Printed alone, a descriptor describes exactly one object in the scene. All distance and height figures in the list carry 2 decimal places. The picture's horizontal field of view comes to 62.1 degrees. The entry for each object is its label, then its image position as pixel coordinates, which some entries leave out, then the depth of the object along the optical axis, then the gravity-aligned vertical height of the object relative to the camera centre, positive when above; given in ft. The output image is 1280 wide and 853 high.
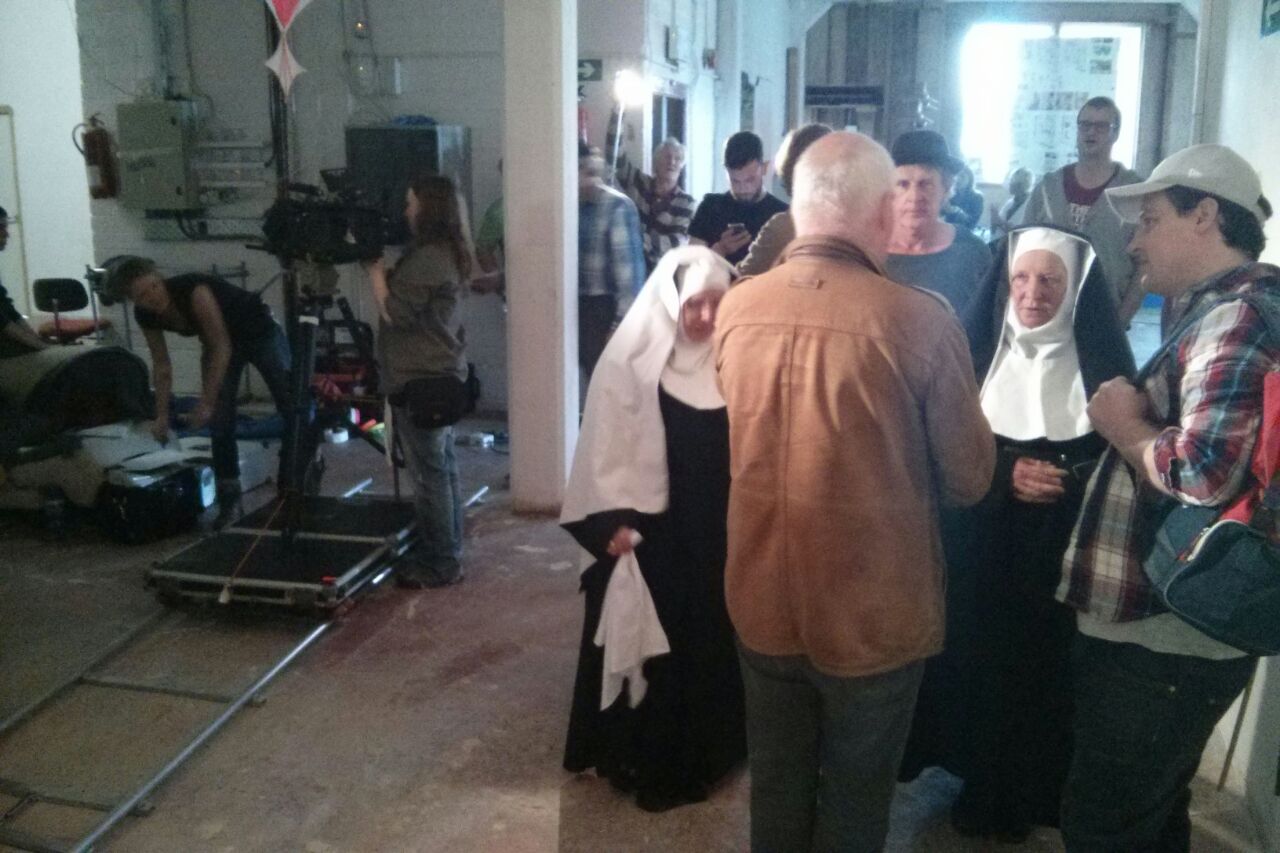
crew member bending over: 14.43 -1.65
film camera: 12.49 -0.11
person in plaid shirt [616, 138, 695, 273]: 19.30 +0.21
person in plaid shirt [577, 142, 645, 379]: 16.30 -0.48
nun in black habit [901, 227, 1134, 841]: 7.04 -2.20
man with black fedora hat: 9.23 -0.12
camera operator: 12.50 -1.45
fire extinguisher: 23.00 +1.26
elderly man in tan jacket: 5.52 -1.26
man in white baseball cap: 5.26 -1.51
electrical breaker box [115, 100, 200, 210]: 22.27 +1.33
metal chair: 19.27 -1.37
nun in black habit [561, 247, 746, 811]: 7.87 -2.48
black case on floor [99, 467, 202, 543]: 14.74 -3.99
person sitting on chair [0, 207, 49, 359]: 16.17 -1.75
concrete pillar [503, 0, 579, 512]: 15.10 -0.33
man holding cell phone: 13.91 +0.24
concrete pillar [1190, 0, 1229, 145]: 10.59 +1.54
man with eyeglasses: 13.12 +0.34
